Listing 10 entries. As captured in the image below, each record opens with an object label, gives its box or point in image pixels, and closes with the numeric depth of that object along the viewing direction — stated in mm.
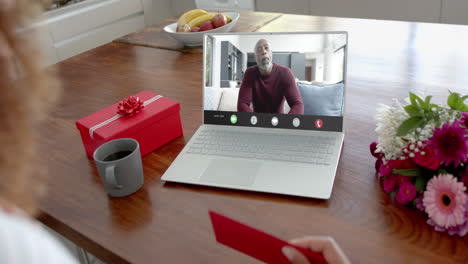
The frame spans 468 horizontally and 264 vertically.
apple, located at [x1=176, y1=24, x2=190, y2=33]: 1855
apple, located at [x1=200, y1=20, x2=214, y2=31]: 1834
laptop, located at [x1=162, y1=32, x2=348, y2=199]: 978
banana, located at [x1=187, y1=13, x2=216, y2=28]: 1884
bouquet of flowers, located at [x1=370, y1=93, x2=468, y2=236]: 751
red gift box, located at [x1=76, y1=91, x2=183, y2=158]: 1058
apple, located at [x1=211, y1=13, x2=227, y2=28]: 1851
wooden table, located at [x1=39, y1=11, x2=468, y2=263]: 783
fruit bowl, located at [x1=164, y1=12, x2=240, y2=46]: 1805
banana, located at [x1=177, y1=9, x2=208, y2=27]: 1921
